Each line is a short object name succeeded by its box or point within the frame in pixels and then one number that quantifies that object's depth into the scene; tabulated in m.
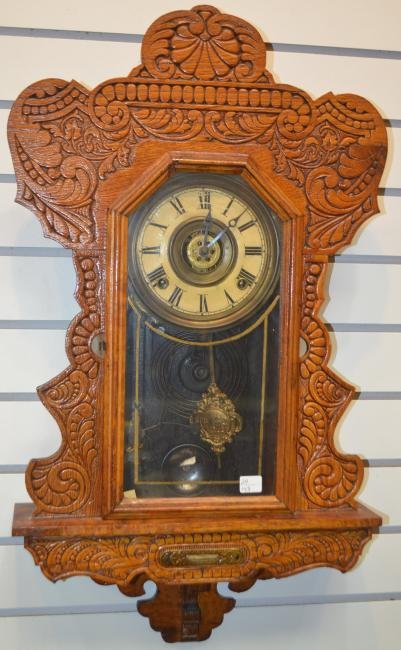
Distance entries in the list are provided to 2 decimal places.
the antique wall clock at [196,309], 0.90
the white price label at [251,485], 0.95
